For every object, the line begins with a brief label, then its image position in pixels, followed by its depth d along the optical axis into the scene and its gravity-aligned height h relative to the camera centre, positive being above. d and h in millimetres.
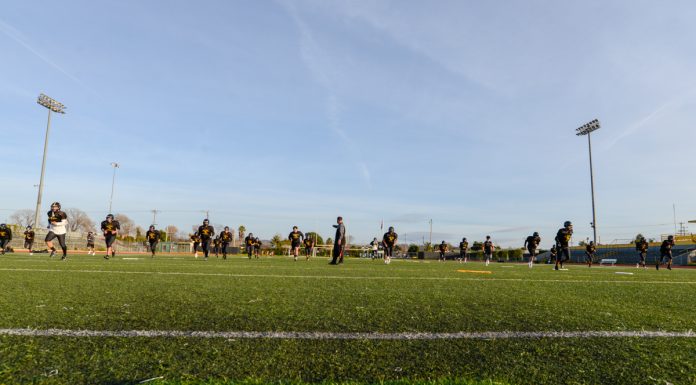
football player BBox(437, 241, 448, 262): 34469 -157
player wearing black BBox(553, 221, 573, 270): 16188 +333
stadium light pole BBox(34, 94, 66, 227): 44025 +14805
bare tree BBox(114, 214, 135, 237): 108062 +2450
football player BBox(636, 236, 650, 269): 24523 +413
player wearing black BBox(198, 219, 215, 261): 18562 +203
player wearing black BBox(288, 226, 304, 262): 21255 +157
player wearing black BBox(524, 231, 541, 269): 19812 +297
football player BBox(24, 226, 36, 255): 23170 -177
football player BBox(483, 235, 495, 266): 26797 -16
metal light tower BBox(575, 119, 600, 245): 46094 +15407
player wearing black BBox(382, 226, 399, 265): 21886 +182
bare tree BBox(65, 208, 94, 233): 99562 +2522
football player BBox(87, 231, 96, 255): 27288 -314
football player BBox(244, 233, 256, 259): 26897 -112
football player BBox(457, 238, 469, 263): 34484 +63
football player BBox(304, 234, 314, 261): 24516 -95
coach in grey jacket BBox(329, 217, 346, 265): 15805 +67
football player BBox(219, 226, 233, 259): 20581 +32
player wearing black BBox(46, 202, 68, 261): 13367 +253
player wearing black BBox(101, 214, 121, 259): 15484 +187
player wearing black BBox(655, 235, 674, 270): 21112 +298
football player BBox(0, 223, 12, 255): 20469 -197
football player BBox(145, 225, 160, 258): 21138 -37
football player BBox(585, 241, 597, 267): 27188 +146
